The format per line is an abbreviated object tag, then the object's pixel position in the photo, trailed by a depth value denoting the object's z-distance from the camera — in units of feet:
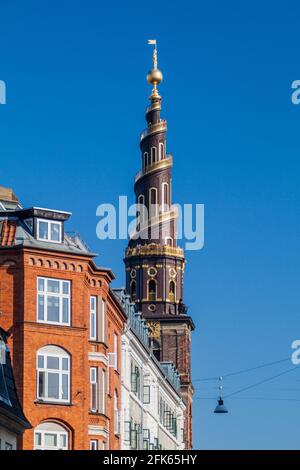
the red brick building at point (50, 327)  204.13
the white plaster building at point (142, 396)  258.57
